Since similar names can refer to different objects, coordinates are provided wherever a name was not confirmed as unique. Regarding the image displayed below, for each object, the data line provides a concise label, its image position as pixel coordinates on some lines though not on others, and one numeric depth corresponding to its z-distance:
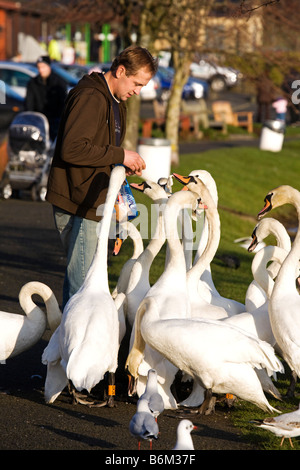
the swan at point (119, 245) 10.02
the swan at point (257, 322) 9.42
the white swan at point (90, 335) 8.25
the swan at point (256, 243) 10.64
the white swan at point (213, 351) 8.43
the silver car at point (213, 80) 77.19
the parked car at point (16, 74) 43.38
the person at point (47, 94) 24.28
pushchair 23.49
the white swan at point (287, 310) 8.98
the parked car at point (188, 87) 64.79
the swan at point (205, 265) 9.84
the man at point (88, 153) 8.96
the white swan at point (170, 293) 9.02
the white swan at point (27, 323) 9.45
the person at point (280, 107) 46.08
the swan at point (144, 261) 10.02
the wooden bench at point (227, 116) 47.91
